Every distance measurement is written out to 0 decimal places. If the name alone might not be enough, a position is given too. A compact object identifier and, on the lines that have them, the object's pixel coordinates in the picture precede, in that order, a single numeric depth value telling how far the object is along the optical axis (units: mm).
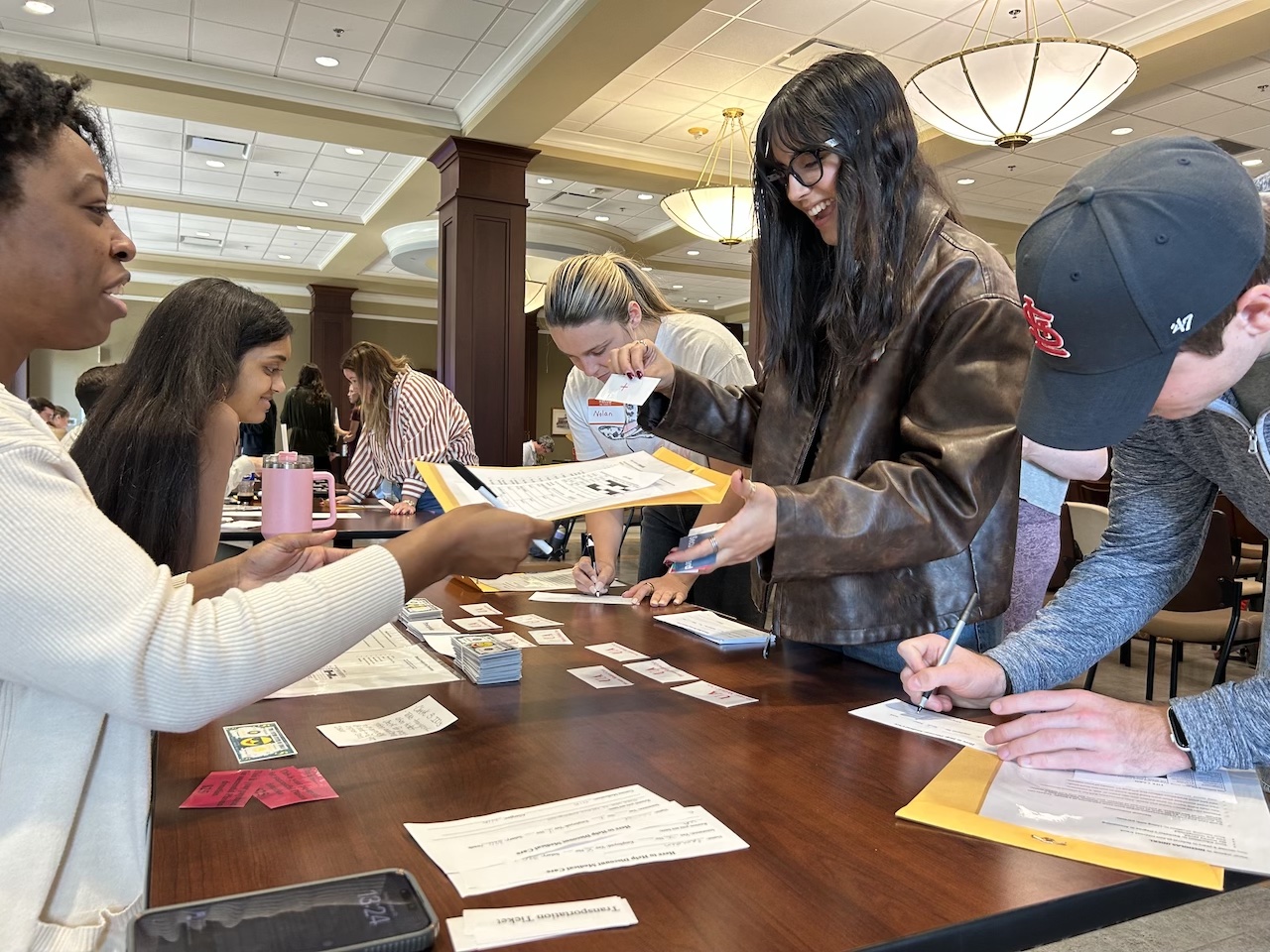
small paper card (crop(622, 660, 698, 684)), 1310
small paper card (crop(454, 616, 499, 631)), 1618
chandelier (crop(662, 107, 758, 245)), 6184
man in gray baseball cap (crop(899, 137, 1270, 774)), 798
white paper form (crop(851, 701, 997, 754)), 1056
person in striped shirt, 4121
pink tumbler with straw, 2605
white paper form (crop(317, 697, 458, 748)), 1041
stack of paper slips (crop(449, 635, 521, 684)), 1270
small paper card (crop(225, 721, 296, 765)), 990
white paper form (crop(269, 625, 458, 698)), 1252
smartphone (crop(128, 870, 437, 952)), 598
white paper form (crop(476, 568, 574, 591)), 2055
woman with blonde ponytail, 2193
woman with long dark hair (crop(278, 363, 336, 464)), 7531
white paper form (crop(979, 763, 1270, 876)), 788
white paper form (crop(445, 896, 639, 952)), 629
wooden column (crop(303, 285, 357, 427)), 12898
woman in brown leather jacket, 1204
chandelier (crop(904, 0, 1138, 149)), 4062
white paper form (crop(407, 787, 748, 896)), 729
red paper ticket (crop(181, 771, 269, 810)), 860
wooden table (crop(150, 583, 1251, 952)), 676
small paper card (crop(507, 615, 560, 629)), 1662
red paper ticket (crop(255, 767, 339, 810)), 870
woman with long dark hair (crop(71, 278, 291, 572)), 1830
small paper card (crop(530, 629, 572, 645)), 1535
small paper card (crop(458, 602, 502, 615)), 1776
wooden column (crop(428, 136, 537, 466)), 6695
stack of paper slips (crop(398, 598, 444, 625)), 1675
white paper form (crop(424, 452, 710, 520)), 1107
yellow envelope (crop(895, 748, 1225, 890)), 741
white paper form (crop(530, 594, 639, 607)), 1901
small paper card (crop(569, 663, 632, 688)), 1280
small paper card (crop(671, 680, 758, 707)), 1196
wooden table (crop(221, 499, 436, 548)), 3173
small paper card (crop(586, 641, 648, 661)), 1437
